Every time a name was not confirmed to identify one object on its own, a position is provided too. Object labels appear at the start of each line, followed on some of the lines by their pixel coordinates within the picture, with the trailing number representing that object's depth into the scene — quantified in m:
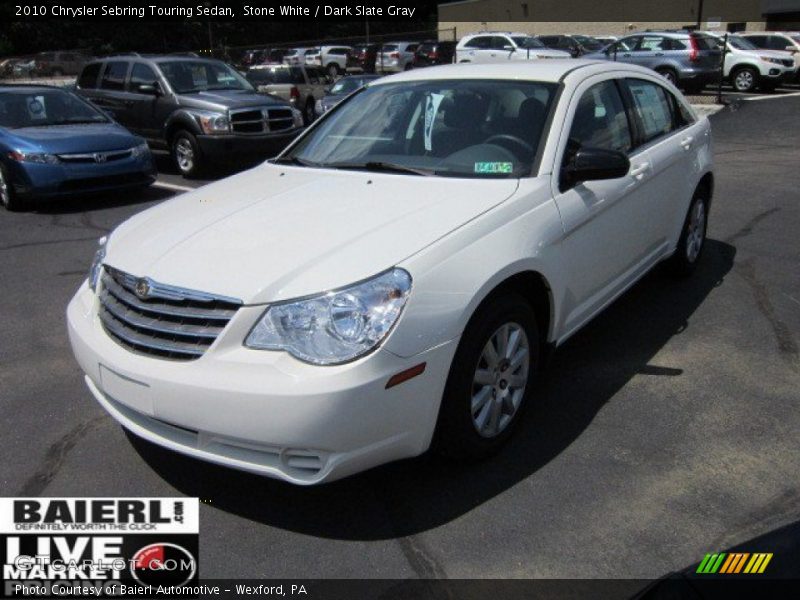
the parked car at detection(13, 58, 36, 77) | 35.62
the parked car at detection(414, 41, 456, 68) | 28.83
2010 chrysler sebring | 2.71
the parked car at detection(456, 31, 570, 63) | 25.27
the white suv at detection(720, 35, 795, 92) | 21.84
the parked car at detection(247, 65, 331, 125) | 18.62
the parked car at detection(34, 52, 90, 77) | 36.53
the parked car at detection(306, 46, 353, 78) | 35.91
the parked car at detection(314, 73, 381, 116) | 15.81
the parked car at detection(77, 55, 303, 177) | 10.86
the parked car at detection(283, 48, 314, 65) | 35.94
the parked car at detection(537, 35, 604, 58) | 27.24
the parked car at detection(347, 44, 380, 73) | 30.80
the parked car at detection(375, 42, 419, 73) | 32.90
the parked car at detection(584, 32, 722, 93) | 20.17
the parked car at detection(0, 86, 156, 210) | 8.57
